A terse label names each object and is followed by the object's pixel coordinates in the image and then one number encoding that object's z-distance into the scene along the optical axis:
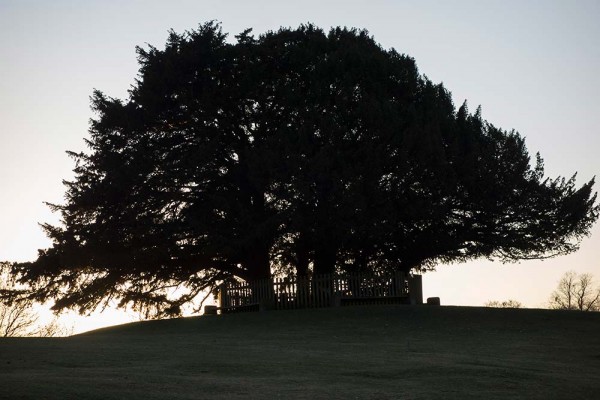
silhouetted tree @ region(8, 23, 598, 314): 36.78
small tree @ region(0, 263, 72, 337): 42.62
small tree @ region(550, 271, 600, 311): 71.94
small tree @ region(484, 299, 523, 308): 64.06
